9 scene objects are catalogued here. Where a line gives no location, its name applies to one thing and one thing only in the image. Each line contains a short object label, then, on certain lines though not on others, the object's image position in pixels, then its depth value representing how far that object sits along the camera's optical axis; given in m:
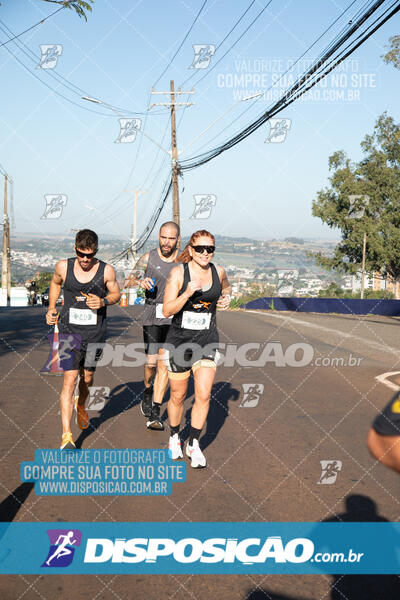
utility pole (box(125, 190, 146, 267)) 57.63
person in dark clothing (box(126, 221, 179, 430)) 6.93
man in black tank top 5.88
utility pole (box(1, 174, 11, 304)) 62.72
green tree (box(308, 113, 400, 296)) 64.56
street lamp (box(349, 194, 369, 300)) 64.06
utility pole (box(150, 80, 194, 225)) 31.02
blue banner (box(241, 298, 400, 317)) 33.72
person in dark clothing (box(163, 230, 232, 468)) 5.32
